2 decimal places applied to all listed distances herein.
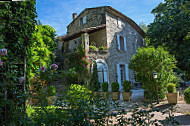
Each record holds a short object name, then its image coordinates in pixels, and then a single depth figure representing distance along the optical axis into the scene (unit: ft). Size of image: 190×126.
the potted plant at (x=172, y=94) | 20.72
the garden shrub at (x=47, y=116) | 7.43
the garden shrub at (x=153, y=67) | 23.89
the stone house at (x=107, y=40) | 33.04
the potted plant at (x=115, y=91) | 25.61
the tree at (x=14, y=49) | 6.38
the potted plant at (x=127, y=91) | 24.93
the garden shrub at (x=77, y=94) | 8.77
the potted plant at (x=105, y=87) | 26.17
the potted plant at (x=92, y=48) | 31.44
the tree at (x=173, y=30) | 41.04
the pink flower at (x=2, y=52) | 5.62
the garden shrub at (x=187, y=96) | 15.65
